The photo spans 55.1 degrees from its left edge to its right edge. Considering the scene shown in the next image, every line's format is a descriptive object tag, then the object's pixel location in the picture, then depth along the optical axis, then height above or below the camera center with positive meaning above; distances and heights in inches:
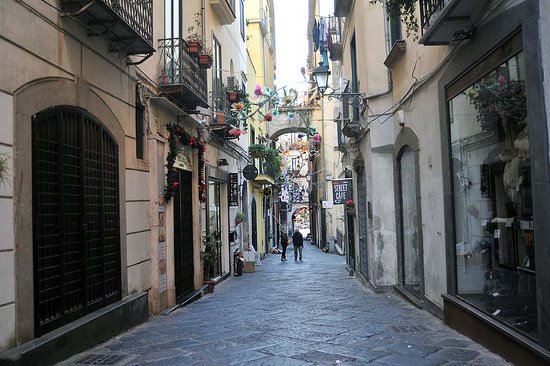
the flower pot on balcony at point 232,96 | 597.3 +129.8
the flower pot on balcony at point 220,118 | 559.2 +99.1
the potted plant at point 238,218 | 720.2 -10.6
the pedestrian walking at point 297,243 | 1015.6 -67.5
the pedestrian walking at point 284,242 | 1022.4 -65.8
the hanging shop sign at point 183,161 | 418.3 +42.3
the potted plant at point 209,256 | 512.1 -44.2
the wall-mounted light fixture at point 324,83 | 499.8 +118.8
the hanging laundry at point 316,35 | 783.1 +261.5
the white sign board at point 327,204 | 1079.0 +6.2
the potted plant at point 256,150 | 901.8 +102.5
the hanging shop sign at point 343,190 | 628.1 +19.7
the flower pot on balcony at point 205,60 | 427.5 +122.9
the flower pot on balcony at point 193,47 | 410.2 +128.3
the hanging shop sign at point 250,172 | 760.3 +53.9
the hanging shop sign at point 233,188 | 676.7 +28.2
